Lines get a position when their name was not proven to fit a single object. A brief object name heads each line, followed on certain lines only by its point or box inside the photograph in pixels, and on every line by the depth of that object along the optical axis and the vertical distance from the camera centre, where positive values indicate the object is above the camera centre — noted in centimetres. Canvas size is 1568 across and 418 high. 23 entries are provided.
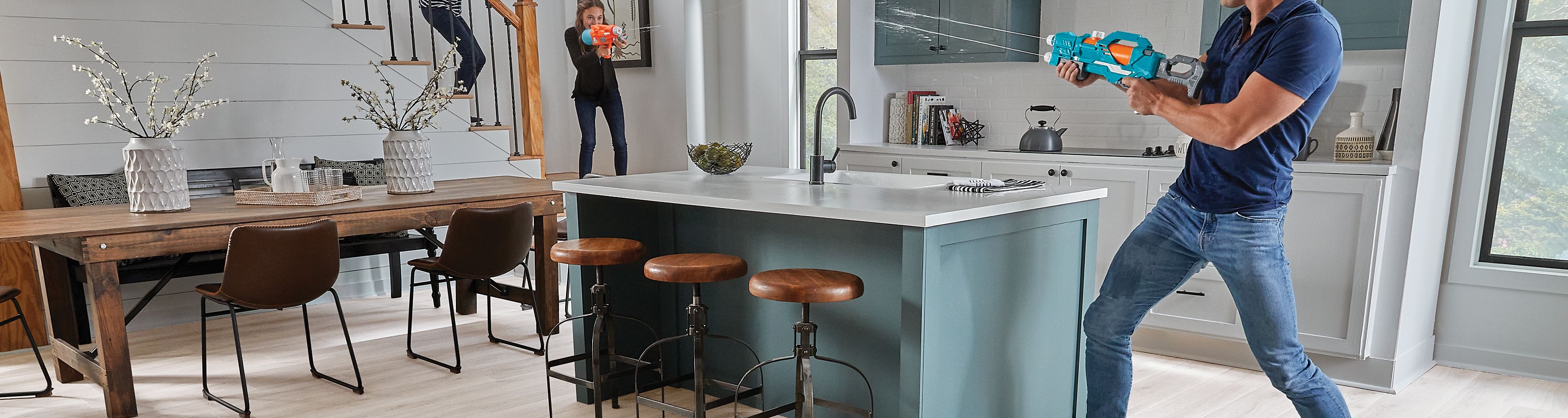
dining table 310 -47
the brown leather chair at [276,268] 314 -57
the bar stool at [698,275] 261 -49
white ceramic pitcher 372 -30
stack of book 500 -14
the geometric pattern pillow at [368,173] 521 -41
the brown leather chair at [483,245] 371 -58
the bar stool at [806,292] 235 -48
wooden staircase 558 +16
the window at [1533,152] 364 -25
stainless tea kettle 438 -22
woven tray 371 -39
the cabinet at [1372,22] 348 +25
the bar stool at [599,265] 289 -51
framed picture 659 +47
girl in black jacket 600 +2
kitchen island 239 -51
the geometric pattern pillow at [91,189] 434 -41
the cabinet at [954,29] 468 +32
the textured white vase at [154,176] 334 -27
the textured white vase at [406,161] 400 -27
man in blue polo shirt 205 -21
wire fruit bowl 335 -22
